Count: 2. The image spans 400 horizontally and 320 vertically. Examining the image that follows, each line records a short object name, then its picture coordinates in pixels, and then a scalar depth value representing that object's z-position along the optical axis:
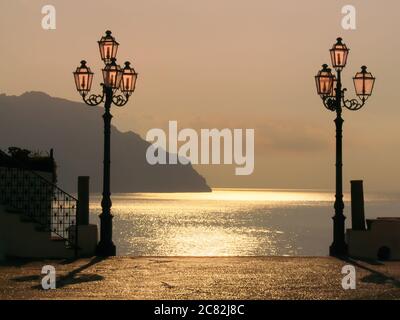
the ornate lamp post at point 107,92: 24.02
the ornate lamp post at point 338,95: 24.97
